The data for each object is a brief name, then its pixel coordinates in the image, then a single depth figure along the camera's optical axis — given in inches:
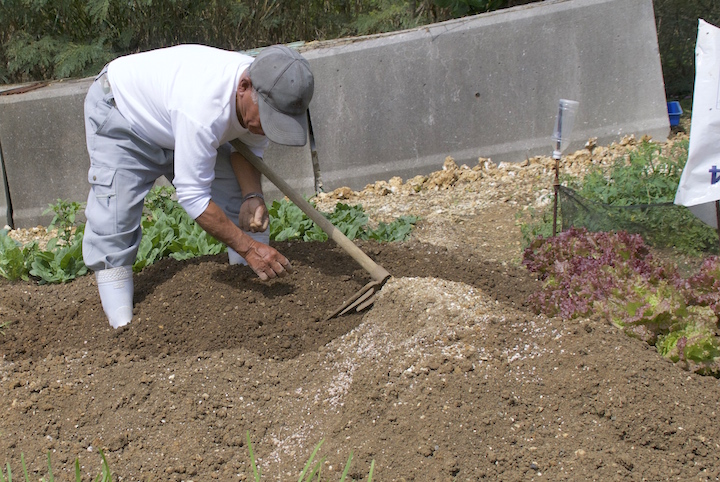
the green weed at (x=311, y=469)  100.4
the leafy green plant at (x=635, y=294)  113.0
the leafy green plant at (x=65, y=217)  195.2
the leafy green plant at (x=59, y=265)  175.6
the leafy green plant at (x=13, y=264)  178.4
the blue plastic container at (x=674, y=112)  236.5
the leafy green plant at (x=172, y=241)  171.0
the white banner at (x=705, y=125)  109.7
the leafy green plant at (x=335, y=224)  181.0
